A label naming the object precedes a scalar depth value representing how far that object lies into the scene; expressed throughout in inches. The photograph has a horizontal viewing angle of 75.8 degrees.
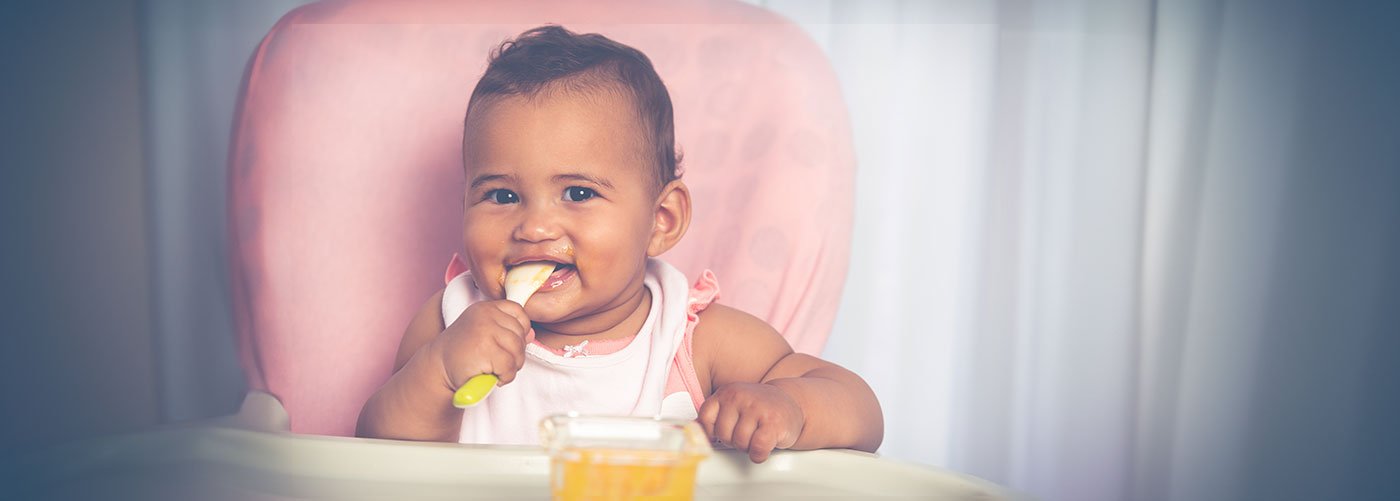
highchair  38.3
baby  28.4
